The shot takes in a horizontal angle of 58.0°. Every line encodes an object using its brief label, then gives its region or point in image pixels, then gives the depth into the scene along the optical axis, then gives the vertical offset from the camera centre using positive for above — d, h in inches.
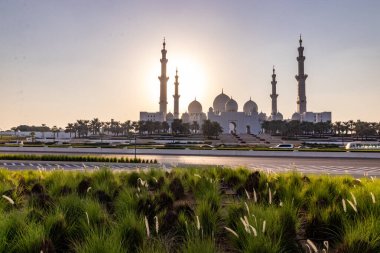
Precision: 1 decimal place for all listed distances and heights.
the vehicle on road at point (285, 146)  1946.0 -99.5
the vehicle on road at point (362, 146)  1876.2 -95.7
